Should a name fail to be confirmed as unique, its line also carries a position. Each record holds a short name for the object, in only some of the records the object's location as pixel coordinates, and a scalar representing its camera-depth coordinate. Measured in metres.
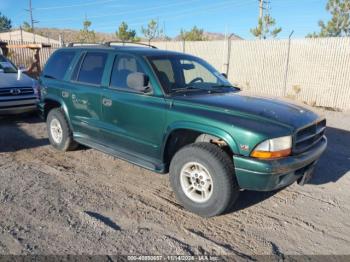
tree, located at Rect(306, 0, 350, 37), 20.80
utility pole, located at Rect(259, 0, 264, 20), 24.96
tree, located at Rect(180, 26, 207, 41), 34.38
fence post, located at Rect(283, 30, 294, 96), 12.09
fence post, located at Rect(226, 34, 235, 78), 14.10
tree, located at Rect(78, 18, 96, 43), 38.06
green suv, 3.42
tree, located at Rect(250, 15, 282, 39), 23.66
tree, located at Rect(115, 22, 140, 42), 37.03
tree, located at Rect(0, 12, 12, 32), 70.59
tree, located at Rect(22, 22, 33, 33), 53.01
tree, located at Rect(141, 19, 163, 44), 37.75
